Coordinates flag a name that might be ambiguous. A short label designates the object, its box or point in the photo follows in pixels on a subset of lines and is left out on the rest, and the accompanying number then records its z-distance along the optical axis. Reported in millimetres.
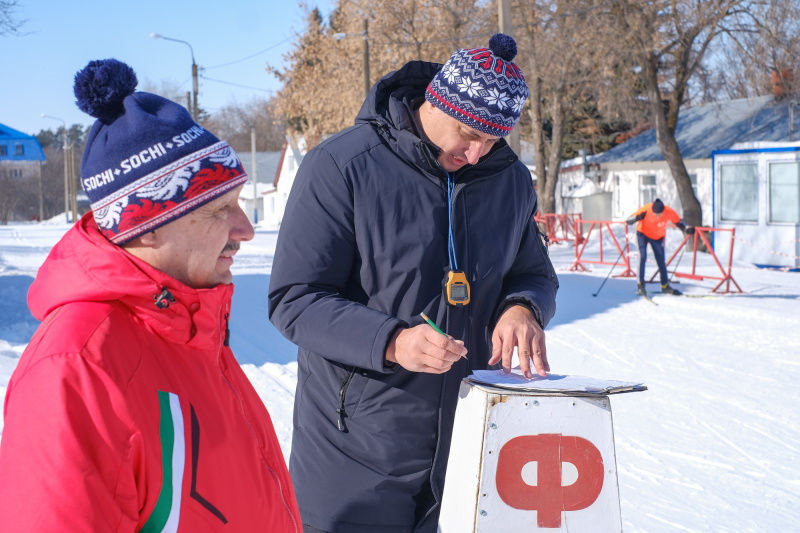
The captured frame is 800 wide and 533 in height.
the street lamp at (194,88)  32219
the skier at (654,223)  12227
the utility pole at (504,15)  15719
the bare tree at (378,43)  25766
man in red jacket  1033
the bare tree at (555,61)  19469
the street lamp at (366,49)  23469
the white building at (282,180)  52281
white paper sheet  1795
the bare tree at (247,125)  78875
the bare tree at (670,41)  17922
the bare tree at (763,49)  16781
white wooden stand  1787
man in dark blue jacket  1959
